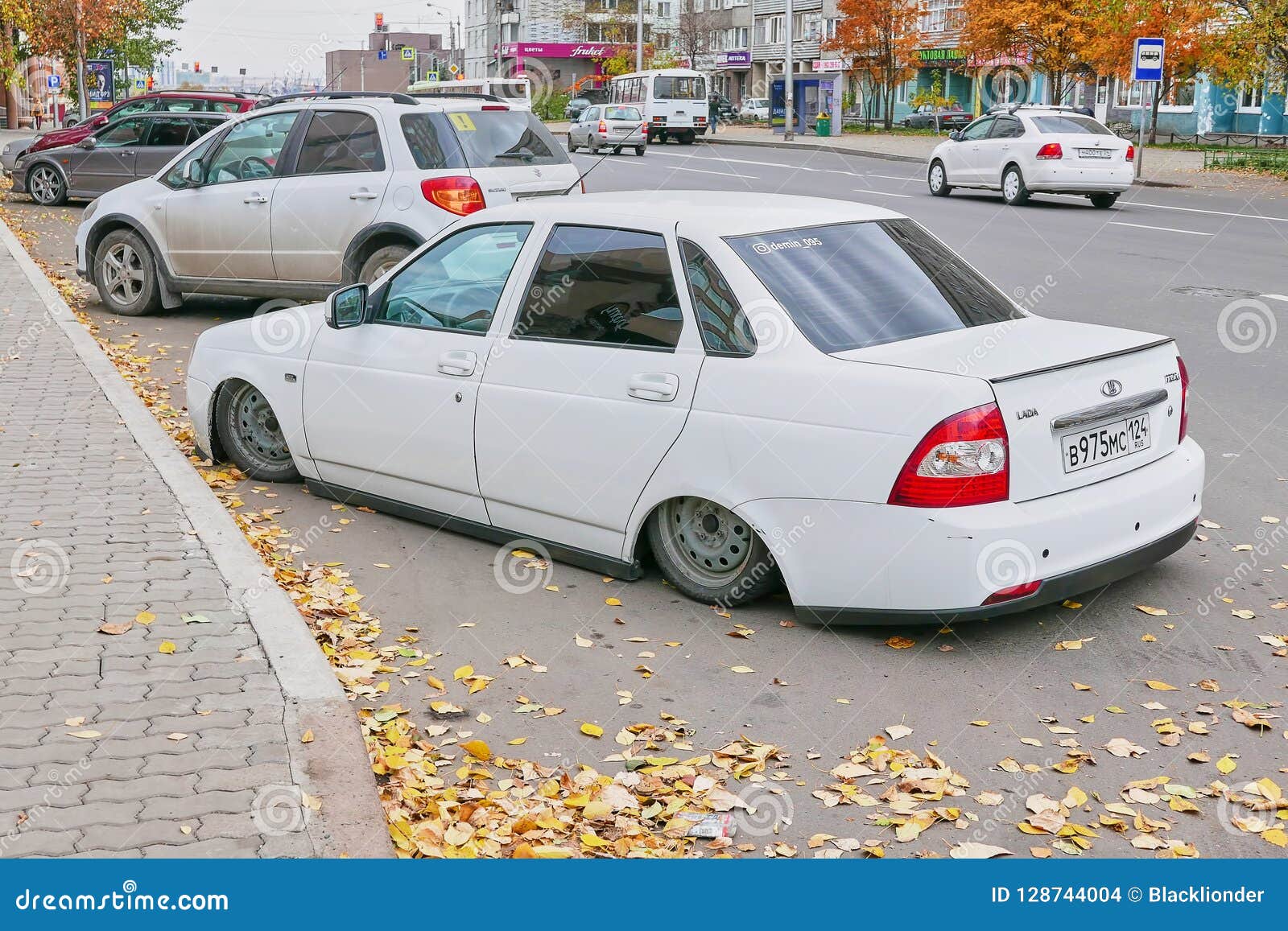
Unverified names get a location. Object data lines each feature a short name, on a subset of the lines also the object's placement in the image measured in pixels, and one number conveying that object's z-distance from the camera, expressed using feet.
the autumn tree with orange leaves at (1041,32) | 153.48
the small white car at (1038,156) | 80.69
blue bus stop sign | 95.14
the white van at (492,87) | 144.66
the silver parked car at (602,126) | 170.91
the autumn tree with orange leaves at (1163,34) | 121.81
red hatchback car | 80.53
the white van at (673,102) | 182.60
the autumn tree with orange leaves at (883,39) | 214.90
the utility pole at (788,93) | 188.24
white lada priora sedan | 16.47
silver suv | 37.83
